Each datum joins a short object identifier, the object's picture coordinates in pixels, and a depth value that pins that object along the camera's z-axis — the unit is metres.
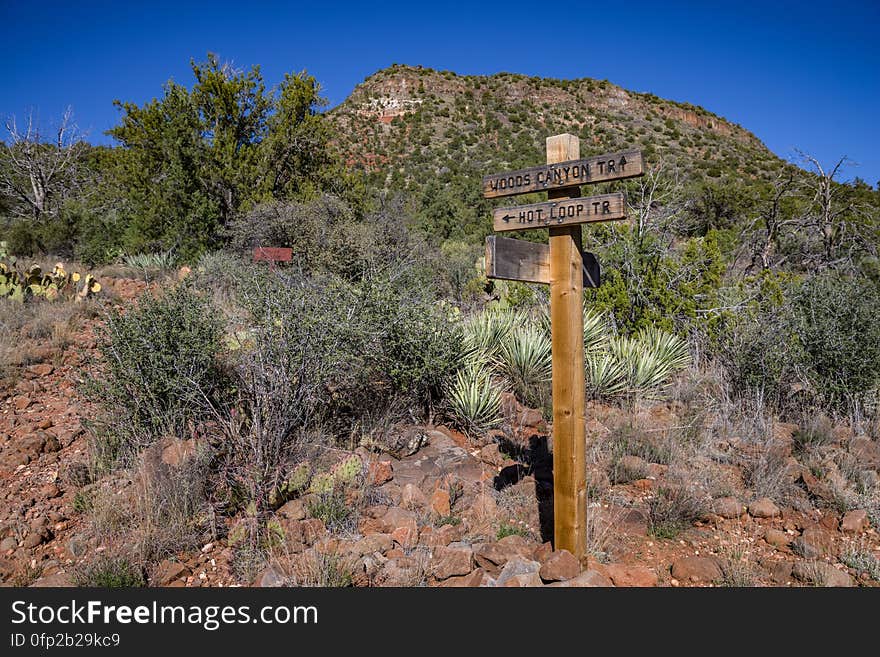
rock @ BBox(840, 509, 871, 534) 4.06
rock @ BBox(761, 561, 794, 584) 3.45
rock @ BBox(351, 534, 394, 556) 3.57
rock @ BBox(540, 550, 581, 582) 3.19
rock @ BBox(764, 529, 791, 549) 3.92
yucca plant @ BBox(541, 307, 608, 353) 7.48
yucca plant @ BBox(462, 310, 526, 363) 6.81
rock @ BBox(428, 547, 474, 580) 3.38
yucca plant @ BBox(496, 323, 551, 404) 6.71
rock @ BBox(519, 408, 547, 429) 5.93
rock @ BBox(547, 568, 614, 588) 3.09
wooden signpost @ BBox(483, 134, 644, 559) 3.36
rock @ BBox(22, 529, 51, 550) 3.70
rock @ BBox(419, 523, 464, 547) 3.75
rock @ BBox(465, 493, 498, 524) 4.08
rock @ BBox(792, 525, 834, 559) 3.74
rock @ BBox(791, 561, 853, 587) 3.33
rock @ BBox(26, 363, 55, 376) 6.59
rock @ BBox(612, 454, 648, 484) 4.77
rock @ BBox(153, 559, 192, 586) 3.36
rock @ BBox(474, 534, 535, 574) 3.46
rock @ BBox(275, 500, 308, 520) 3.96
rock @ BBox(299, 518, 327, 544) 3.75
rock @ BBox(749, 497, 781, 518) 4.24
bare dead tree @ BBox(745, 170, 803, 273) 12.15
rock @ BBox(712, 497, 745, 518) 4.23
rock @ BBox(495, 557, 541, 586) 3.26
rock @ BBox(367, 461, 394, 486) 4.46
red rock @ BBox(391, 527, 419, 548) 3.69
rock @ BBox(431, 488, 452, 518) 4.12
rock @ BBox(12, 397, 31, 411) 5.81
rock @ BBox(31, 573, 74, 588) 3.33
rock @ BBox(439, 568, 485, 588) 3.32
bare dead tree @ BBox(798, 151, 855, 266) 11.73
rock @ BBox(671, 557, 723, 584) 3.44
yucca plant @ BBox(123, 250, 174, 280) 11.97
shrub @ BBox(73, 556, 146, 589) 3.25
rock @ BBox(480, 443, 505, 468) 5.07
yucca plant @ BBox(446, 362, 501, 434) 5.73
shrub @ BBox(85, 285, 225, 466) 4.77
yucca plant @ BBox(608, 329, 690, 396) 6.82
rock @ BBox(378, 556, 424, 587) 3.31
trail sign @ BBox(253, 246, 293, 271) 10.32
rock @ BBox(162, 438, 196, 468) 4.29
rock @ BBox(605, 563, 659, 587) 3.32
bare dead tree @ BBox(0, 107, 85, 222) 20.56
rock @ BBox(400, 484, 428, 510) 4.19
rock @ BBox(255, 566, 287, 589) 3.22
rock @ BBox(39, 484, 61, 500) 4.28
